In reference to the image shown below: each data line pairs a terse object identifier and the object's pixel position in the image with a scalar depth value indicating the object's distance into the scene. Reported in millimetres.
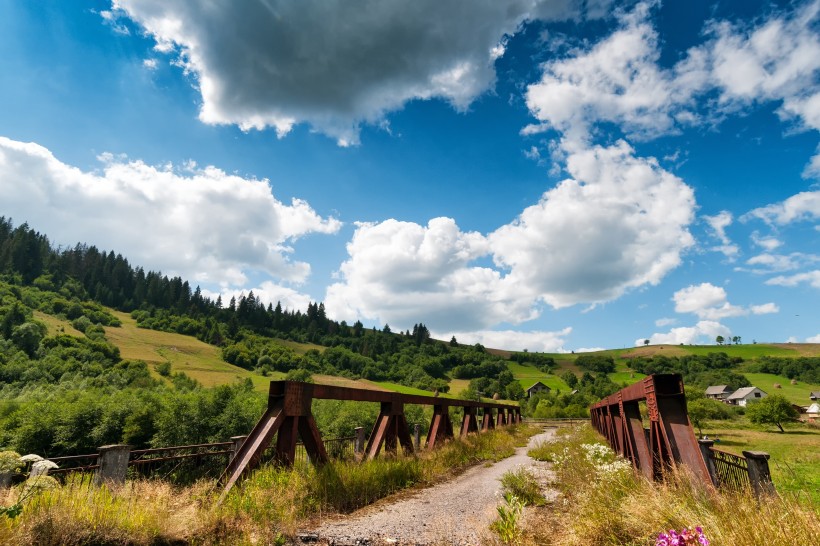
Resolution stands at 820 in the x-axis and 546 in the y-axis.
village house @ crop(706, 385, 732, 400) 118012
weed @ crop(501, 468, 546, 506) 8242
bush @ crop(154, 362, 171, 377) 89000
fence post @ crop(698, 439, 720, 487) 7777
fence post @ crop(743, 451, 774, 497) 5172
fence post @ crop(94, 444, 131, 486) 6605
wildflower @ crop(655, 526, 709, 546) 3299
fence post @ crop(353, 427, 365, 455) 12789
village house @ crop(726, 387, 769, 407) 108362
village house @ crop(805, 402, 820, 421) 75500
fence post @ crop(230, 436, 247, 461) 11634
